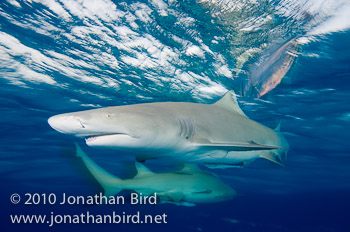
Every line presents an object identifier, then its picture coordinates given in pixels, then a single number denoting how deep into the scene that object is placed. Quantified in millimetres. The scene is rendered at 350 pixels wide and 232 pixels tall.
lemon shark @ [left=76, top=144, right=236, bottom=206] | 7660
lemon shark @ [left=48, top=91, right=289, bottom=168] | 3232
